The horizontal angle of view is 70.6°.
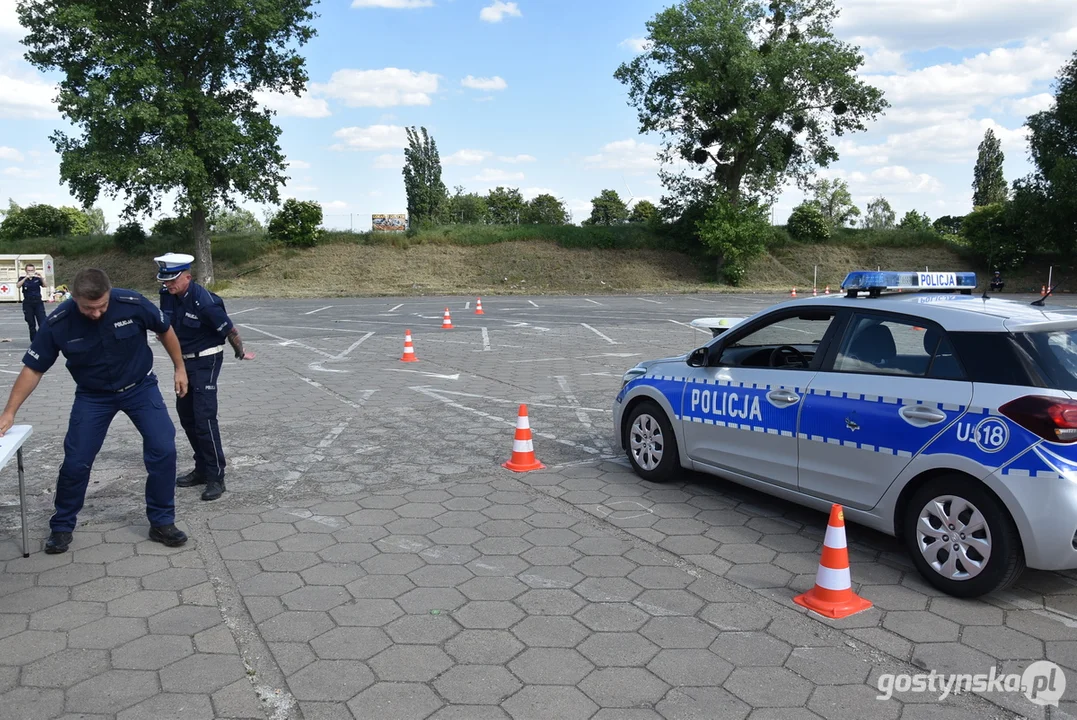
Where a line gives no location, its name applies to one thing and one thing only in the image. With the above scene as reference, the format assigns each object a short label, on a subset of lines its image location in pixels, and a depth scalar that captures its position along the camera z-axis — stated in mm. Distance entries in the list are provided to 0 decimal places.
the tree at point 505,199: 79400
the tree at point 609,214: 49444
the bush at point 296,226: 42125
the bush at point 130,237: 42062
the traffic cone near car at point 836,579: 3779
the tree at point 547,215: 48875
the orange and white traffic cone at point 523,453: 6348
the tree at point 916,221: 49119
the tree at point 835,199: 77625
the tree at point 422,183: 46750
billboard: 45312
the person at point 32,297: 15570
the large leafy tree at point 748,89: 38188
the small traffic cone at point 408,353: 12937
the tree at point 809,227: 46219
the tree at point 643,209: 71206
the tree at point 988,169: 81375
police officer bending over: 4430
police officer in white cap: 5508
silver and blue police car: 3588
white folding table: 4051
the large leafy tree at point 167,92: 31781
